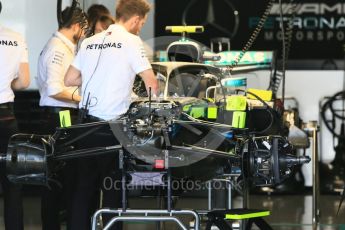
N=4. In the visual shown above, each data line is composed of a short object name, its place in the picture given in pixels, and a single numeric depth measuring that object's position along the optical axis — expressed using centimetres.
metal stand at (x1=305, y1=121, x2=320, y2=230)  1389
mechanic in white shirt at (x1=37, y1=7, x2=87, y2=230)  1241
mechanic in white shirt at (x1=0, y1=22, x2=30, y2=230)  1166
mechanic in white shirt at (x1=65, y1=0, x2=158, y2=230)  1065
